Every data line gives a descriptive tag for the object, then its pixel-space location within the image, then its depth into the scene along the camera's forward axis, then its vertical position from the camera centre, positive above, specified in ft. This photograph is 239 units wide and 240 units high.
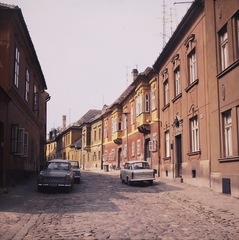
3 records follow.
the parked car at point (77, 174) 75.36 -2.97
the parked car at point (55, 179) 55.52 -2.95
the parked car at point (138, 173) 68.95 -2.55
